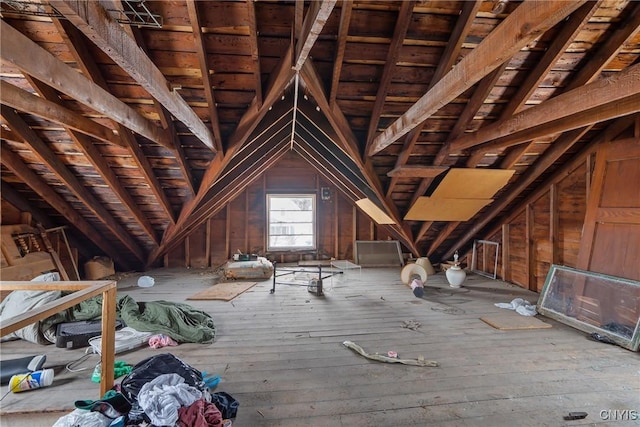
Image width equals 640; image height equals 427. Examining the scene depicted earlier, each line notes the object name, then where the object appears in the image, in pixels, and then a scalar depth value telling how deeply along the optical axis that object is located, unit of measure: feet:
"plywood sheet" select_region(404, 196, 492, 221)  14.80
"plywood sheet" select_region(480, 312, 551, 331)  10.49
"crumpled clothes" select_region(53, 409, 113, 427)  4.67
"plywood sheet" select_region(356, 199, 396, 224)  18.03
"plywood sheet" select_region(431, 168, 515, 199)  12.90
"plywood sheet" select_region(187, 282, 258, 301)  13.97
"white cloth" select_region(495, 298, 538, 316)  11.89
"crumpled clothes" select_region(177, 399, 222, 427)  4.93
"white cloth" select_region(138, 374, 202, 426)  4.90
